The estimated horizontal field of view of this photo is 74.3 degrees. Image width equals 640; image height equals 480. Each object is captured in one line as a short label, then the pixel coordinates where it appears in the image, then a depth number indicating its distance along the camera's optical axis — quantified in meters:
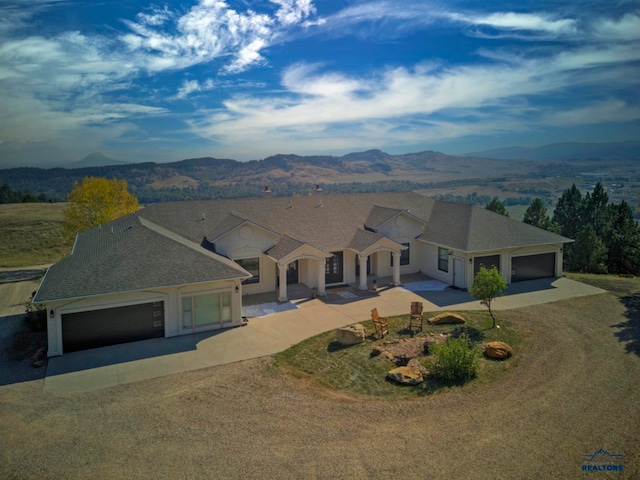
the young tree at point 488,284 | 18.83
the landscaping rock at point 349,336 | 17.56
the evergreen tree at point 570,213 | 43.66
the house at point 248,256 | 17.30
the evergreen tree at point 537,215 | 39.83
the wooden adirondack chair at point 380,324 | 18.39
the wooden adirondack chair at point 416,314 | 19.23
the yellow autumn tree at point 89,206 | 31.95
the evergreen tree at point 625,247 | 33.66
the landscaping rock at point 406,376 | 14.00
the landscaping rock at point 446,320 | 19.84
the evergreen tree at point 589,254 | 32.72
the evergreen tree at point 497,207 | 40.58
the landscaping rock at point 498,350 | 15.62
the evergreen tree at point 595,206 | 41.32
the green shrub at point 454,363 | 14.06
